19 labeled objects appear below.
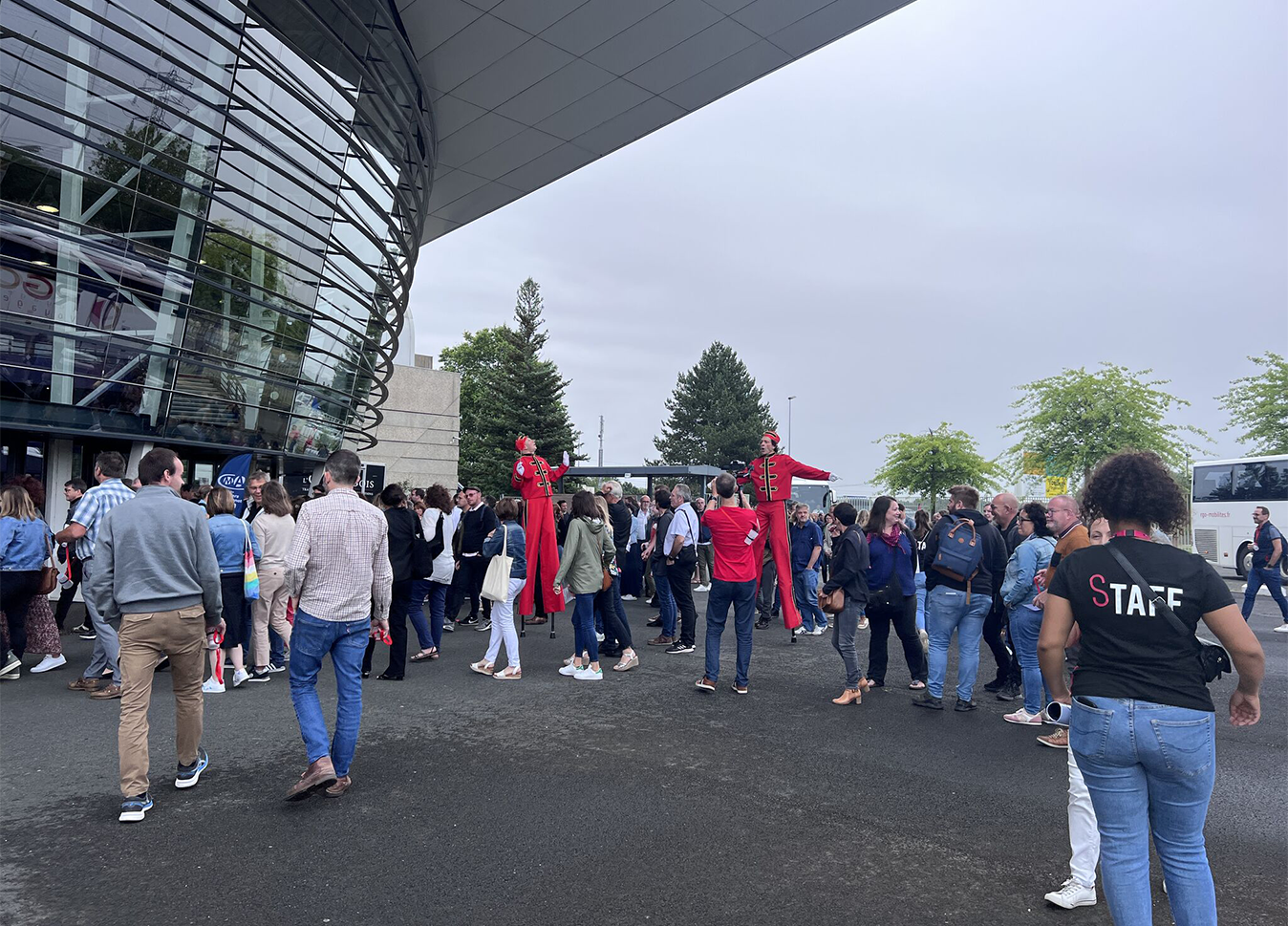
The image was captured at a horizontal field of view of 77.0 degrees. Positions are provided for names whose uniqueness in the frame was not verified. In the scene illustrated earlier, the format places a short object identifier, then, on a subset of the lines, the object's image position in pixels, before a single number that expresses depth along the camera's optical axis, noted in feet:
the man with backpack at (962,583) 22.45
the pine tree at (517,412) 166.30
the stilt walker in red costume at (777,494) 28.58
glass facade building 35.14
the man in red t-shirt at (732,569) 24.59
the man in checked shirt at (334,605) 15.69
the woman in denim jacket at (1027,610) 21.25
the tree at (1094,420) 119.85
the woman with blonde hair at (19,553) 23.84
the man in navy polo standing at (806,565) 40.83
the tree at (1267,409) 108.27
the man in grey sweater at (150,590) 14.74
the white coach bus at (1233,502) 75.10
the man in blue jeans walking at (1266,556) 40.19
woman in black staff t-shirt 8.39
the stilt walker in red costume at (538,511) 30.45
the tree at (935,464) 153.99
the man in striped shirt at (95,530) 23.11
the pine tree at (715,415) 229.66
